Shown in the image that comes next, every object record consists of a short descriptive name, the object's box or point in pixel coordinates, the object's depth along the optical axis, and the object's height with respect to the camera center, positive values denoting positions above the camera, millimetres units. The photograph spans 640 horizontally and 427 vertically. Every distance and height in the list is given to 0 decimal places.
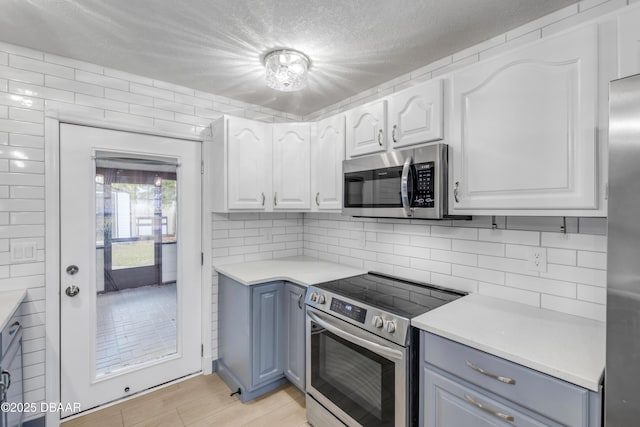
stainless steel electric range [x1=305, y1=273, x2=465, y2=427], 1487 -783
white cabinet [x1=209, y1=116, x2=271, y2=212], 2449 +389
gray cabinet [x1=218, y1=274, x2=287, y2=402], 2232 -979
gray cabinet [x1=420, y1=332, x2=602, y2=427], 1020 -702
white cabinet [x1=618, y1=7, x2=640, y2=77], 1062 +607
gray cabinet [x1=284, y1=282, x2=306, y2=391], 2209 -943
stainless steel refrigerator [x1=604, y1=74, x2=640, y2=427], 809 -126
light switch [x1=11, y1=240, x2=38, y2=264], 1893 -264
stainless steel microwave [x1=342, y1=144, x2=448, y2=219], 1654 +167
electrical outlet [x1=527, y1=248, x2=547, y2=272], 1600 -261
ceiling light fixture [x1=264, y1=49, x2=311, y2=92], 1936 +942
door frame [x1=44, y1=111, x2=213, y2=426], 1974 -288
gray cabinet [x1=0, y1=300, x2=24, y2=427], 1359 -814
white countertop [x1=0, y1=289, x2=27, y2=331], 1427 -513
